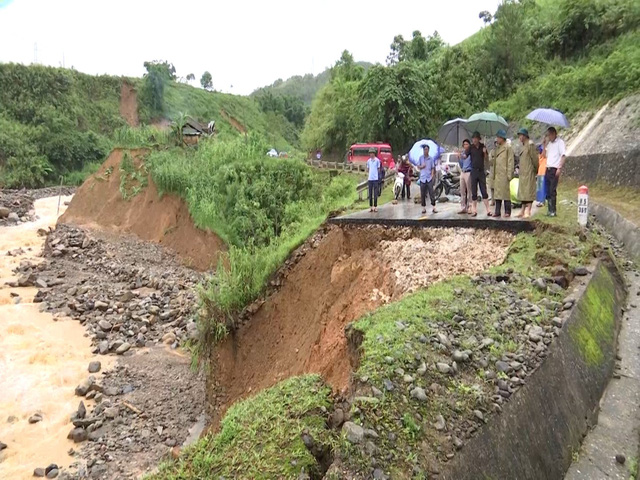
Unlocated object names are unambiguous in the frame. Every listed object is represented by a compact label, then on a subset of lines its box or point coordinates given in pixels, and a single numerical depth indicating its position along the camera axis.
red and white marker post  8.45
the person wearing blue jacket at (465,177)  10.20
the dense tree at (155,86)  59.78
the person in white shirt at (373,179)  12.32
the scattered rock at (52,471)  8.28
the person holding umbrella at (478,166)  9.96
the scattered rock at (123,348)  13.14
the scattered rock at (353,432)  3.62
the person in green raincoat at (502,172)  9.26
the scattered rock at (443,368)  4.30
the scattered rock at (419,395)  3.97
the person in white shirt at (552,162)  9.00
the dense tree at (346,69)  44.52
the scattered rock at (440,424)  3.81
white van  20.28
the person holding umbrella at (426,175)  11.30
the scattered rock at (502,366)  4.49
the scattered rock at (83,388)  11.02
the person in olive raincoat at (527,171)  8.87
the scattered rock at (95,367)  12.13
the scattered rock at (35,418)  10.02
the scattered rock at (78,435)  9.32
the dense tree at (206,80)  80.38
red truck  31.52
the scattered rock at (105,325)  14.44
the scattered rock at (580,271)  6.59
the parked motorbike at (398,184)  14.52
